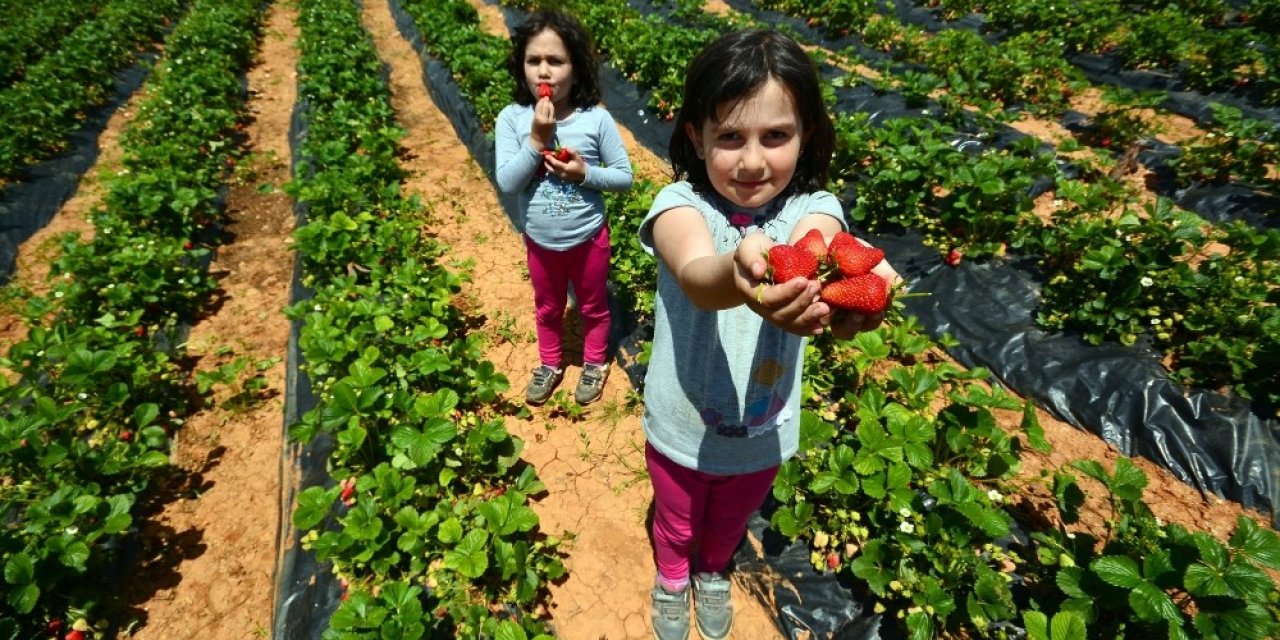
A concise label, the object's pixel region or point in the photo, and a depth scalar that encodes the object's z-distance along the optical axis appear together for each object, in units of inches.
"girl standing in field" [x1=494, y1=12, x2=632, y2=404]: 95.2
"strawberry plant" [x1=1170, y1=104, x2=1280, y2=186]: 191.9
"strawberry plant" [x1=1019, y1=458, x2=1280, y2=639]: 68.1
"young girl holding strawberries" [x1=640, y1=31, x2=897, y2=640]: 44.7
